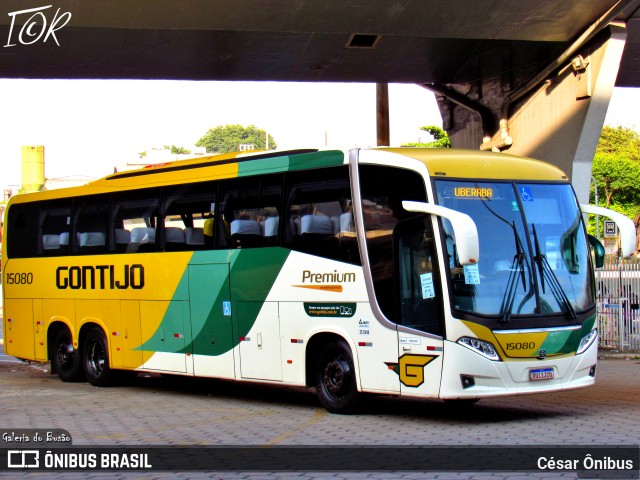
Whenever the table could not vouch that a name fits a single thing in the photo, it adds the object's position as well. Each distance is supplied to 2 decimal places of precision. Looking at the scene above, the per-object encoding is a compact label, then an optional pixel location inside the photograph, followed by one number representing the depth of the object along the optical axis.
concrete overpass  19.22
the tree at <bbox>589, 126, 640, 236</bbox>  93.00
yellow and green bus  12.05
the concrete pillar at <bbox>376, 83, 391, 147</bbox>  25.36
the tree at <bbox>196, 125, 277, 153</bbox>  175.00
